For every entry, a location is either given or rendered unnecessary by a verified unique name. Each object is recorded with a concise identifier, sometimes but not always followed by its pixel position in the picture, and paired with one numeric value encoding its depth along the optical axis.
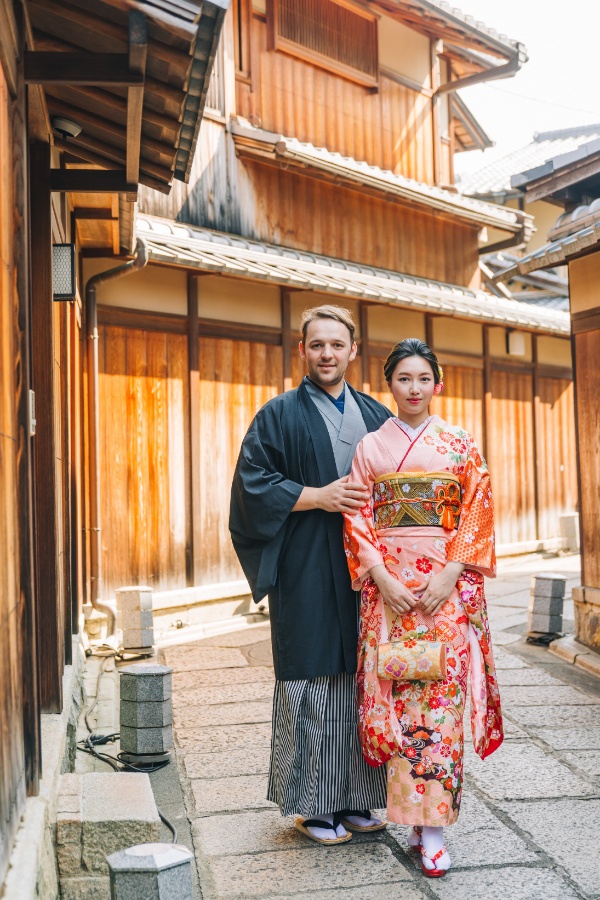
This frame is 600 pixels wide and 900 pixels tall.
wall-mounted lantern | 5.27
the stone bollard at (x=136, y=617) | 7.80
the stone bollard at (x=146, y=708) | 5.00
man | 3.98
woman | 3.72
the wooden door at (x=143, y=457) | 8.62
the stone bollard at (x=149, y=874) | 2.68
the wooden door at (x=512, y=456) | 13.76
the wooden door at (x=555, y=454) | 14.78
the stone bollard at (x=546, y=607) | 8.17
